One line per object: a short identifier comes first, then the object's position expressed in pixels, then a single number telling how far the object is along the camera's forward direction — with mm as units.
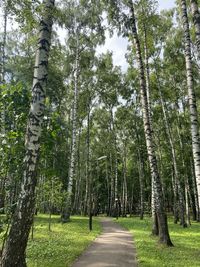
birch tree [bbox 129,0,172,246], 7649
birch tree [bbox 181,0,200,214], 5457
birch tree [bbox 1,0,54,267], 3861
